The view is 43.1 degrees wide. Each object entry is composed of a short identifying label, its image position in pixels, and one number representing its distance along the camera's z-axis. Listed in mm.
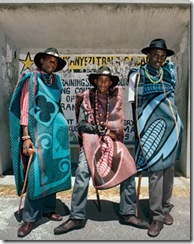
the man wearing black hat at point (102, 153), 2518
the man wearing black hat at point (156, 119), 2528
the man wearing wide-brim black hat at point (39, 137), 2512
